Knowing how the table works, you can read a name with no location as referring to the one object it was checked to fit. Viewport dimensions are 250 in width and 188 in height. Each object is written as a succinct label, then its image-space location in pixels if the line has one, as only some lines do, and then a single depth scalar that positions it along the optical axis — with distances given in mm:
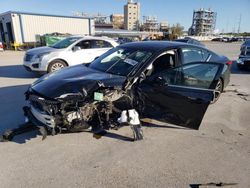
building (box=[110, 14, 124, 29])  144325
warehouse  27672
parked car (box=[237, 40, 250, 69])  10031
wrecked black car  3381
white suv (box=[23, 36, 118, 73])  8016
